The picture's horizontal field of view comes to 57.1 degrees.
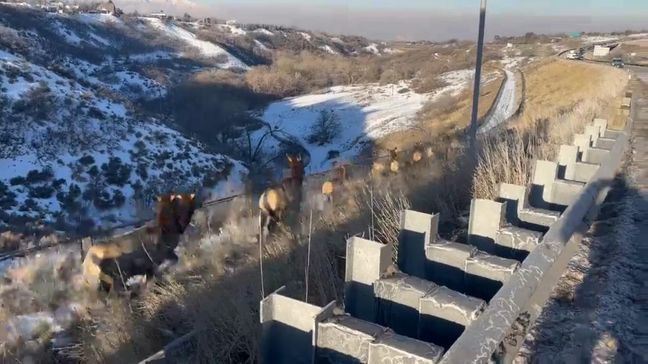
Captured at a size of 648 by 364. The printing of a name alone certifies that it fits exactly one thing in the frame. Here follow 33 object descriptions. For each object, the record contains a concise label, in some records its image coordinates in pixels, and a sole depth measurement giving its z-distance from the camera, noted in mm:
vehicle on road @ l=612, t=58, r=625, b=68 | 36031
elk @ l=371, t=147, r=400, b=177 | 11344
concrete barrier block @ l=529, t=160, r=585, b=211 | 5695
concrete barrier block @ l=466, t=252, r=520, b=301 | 3553
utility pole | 12474
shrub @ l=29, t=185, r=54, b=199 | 22609
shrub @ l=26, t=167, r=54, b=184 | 23828
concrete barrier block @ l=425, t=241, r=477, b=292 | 3821
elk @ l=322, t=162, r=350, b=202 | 9492
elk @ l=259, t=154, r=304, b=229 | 7718
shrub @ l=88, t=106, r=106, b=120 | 31844
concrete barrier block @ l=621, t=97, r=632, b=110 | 13200
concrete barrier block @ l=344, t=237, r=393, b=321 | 3363
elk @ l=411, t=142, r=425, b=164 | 12343
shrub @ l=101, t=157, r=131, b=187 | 25739
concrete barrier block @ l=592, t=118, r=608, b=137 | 8828
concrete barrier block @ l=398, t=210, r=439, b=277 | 4027
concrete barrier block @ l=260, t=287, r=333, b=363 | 2912
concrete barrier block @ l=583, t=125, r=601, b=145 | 8183
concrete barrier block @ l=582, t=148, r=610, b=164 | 7368
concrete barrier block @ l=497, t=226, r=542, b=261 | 4176
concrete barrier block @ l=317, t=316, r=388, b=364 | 2740
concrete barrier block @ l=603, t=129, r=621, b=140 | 8746
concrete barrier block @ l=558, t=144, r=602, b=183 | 6613
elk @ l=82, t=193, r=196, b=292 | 6199
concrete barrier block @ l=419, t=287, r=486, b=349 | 2996
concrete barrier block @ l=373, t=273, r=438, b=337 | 3301
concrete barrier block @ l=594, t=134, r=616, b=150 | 7887
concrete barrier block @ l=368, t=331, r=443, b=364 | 2428
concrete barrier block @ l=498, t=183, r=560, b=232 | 4879
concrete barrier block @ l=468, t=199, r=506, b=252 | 4359
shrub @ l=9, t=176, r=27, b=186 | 23158
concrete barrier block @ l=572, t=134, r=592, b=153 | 7559
